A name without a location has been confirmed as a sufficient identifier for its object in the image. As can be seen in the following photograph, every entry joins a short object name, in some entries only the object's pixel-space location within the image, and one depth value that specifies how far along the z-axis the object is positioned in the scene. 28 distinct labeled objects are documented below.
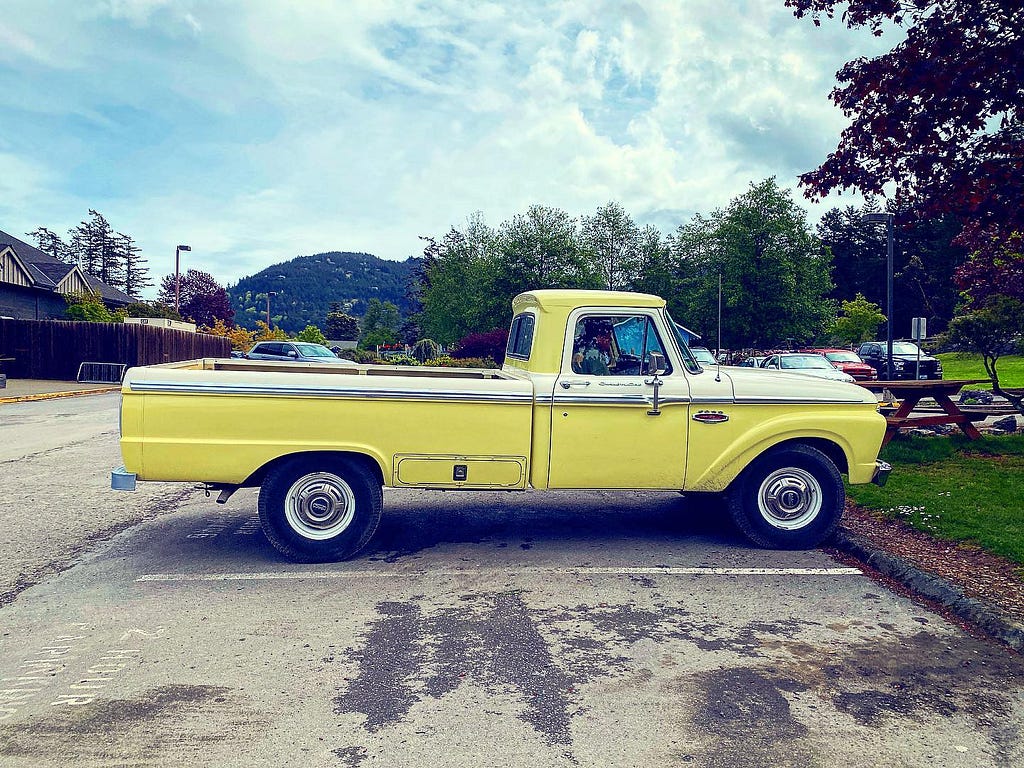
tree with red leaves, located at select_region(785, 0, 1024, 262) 7.19
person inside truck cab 6.18
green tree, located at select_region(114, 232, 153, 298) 85.06
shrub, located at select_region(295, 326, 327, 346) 53.62
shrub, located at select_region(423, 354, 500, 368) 26.28
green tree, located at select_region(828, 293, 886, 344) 44.72
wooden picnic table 10.62
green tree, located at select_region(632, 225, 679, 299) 42.50
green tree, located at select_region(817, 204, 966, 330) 59.78
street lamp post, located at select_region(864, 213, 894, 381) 24.73
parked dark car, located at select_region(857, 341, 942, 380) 30.00
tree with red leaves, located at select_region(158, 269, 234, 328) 63.47
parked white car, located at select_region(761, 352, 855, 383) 20.48
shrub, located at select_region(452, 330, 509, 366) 29.33
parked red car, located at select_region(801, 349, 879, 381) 24.70
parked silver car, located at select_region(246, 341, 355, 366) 25.30
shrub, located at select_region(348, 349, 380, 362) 43.75
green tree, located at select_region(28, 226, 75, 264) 83.44
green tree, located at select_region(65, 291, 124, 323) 35.16
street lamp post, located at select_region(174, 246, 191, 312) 42.81
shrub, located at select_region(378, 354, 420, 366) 37.74
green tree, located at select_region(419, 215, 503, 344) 36.50
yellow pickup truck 5.68
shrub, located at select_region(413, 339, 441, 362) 43.00
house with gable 35.28
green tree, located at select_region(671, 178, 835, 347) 36.50
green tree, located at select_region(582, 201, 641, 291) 44.34
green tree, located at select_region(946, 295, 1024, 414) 11.76
